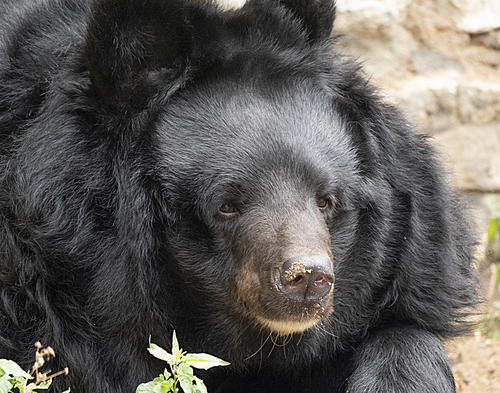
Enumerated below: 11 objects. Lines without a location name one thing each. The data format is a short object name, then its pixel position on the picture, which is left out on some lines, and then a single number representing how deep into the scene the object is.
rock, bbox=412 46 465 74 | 12.80
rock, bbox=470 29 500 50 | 12.84
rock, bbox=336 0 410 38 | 12.12
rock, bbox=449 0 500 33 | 12.59
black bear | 6.21
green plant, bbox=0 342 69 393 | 4.94
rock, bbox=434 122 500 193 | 12.98
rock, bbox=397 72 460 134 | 12.56
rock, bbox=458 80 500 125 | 12.72
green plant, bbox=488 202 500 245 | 12.74
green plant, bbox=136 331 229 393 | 5.31
